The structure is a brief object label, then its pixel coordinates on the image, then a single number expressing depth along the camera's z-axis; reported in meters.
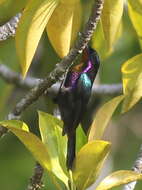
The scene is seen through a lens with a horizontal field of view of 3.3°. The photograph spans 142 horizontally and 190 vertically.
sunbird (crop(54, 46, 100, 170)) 2.76
